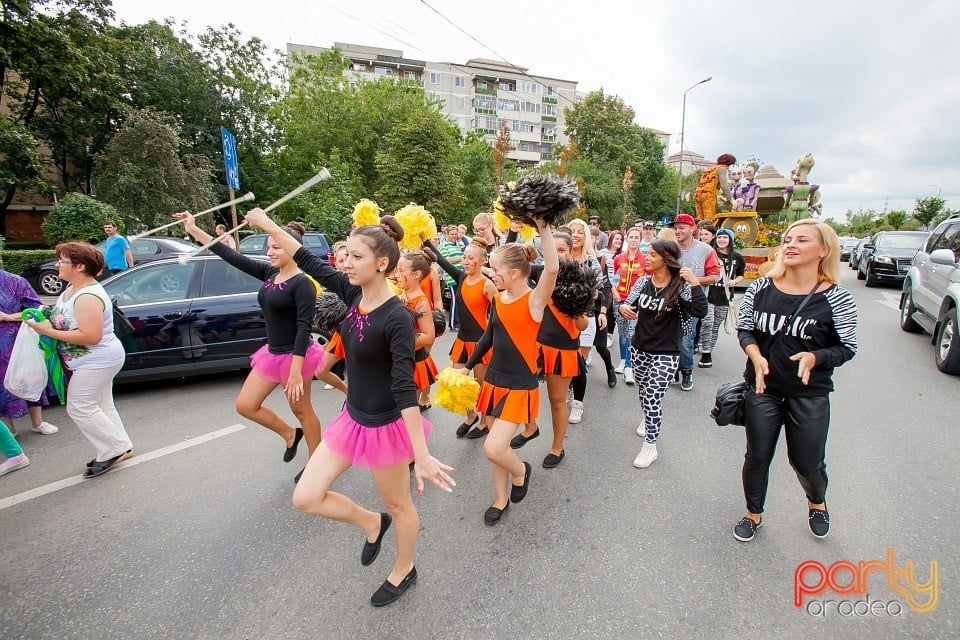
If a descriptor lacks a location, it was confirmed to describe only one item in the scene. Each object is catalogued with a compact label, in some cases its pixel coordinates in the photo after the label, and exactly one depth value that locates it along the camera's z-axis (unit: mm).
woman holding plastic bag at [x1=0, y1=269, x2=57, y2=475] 3711
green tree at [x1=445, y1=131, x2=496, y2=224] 25359
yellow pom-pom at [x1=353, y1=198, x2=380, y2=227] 3863
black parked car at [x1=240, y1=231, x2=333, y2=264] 11703
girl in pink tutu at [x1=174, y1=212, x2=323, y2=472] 3133
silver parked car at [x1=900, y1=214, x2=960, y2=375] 5902
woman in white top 3318
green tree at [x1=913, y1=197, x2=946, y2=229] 34219
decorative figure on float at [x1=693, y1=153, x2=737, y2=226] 14961
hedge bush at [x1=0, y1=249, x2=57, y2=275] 12828
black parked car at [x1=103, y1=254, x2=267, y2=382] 5215
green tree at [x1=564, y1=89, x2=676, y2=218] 42219
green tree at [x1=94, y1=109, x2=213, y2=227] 17012
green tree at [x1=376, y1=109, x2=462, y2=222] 19922
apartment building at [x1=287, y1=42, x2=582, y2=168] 51469
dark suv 13992
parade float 13836
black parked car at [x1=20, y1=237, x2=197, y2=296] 11516
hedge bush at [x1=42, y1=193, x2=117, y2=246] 13391
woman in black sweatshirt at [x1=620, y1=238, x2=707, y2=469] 3584
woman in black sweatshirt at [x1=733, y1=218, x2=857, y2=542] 2434
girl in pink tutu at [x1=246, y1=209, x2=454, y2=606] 2045
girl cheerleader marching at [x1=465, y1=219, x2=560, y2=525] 2750
